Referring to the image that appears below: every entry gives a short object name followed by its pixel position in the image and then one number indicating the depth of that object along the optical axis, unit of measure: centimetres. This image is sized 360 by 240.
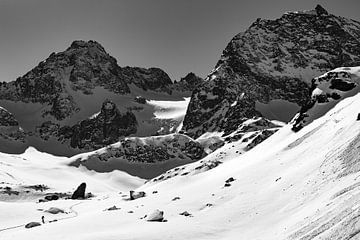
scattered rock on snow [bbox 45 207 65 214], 7538
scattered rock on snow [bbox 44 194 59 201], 11762
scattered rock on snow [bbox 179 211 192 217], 4866
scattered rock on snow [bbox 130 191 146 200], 8512
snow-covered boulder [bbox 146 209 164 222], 4525
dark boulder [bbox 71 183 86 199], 12102
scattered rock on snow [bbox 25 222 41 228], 5034
